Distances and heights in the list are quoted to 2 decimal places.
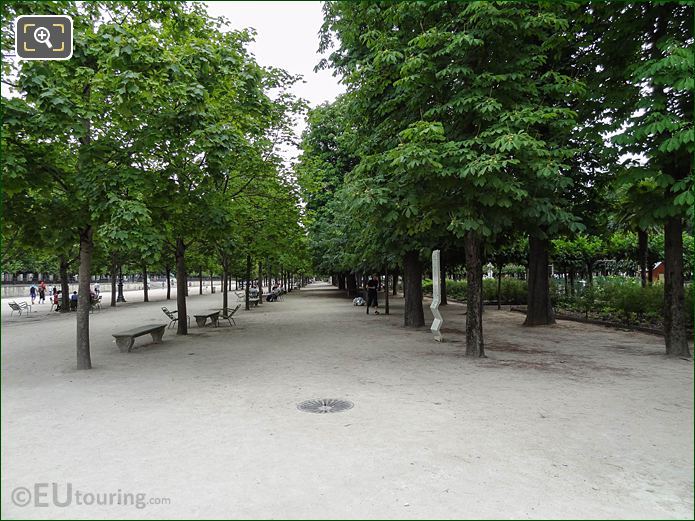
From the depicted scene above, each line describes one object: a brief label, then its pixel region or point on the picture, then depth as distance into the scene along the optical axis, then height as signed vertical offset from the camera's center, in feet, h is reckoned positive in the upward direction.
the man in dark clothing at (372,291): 85.17 -4.18
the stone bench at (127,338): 41.39 -5.88
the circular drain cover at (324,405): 23.07 -6.74
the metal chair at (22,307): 77.36 -6.25
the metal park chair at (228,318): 64.44 -6.56
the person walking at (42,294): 130.11 -6.27
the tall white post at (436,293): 43.11 -2.31
